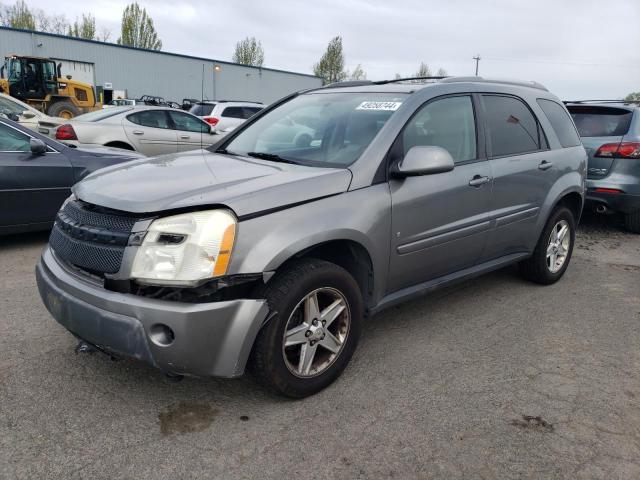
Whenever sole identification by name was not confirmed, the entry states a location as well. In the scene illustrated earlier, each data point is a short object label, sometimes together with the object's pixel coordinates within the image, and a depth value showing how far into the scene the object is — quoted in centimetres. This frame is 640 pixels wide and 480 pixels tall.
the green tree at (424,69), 8881
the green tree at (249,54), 7444
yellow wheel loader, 2120
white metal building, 3797
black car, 516
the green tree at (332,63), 6800
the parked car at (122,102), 2977
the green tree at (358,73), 7511
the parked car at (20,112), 1034
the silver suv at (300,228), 240
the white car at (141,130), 909
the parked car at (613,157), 662
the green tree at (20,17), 6325
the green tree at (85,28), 6750
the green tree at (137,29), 6669
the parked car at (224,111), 1501
